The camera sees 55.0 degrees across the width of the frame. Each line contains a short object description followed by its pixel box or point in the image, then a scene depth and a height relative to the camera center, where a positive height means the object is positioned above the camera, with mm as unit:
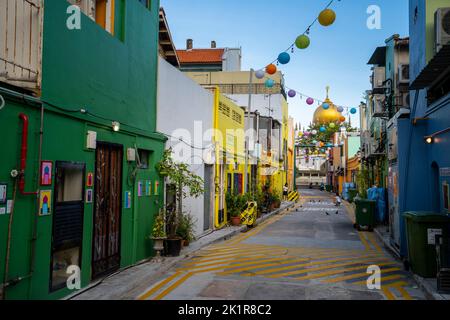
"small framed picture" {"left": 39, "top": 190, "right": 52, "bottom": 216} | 6488 -265
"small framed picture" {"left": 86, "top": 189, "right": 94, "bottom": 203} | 7910 -195
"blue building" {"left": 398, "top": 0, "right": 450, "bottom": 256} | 9609 +1539
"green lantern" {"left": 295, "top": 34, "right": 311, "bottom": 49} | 11500 +3891
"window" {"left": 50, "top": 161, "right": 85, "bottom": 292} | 6969 -600
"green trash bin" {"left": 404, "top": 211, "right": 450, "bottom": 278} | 8648 -989
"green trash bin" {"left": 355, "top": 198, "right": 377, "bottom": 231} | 18391 -1080
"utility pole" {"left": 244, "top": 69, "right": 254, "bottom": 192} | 21797 +1686
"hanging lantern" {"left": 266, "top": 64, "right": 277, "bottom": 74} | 14938 +4132
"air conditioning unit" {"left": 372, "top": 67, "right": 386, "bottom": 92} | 20000 +5221
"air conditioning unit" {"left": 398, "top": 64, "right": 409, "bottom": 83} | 14172 +3817
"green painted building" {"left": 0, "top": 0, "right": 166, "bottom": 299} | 5949 +560
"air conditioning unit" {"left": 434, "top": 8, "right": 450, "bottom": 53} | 9938 +3744
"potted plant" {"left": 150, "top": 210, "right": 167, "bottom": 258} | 10470 -1195
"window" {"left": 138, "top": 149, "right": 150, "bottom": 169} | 10570 +704
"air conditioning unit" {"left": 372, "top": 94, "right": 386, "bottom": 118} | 19062 +3625
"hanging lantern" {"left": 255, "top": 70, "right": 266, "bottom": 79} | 17584 +4622
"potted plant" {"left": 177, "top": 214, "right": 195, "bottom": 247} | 12149 -1232
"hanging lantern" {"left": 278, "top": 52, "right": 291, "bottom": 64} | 13133 +3957
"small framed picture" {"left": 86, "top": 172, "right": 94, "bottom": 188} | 7953 +100
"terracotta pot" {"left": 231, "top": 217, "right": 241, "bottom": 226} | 19188 -1520
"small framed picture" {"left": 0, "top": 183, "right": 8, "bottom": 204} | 5598 -97
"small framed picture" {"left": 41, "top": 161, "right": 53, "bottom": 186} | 6479 +193
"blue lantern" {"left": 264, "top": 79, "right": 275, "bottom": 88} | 20425 +4945
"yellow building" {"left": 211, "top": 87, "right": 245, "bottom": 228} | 17812 +1683
